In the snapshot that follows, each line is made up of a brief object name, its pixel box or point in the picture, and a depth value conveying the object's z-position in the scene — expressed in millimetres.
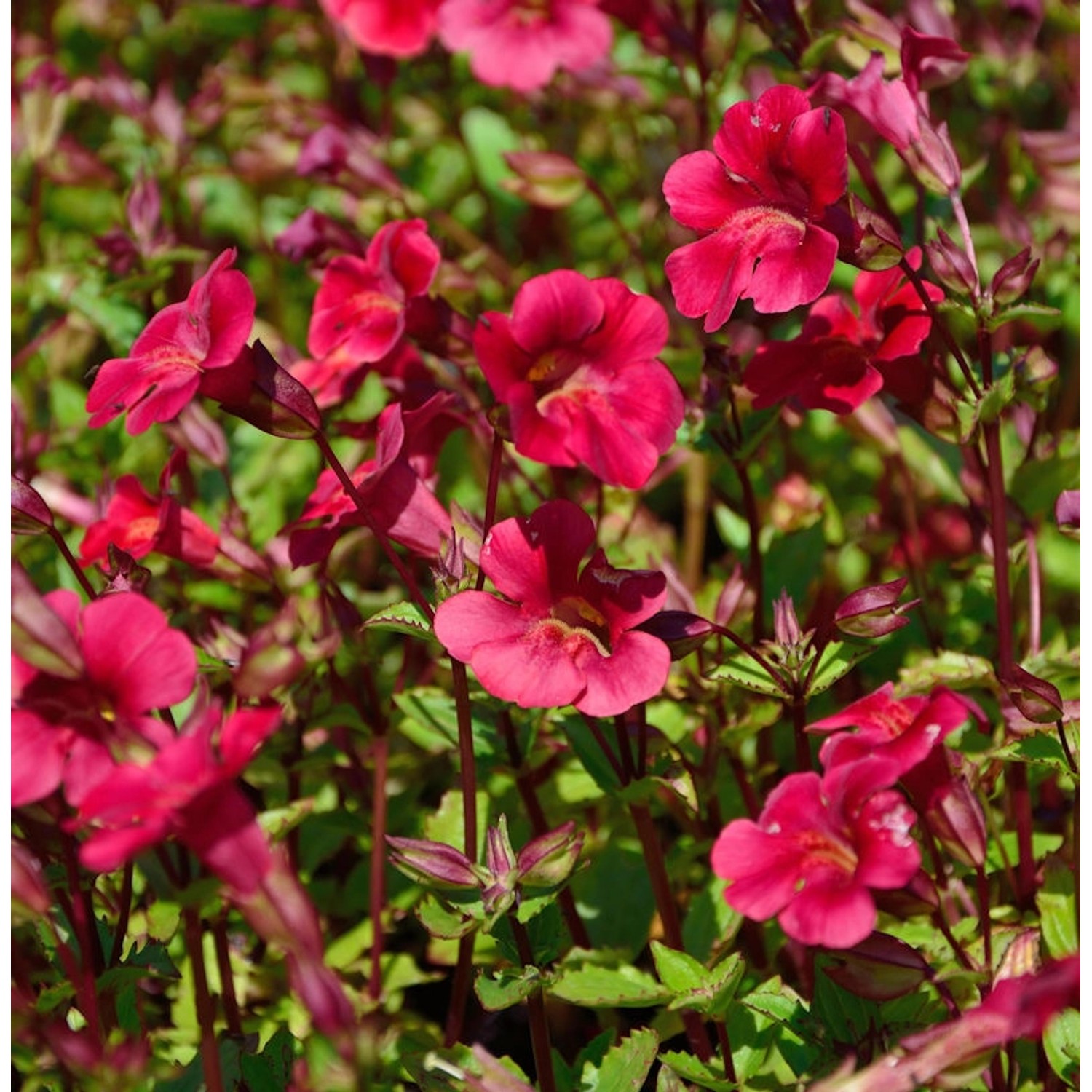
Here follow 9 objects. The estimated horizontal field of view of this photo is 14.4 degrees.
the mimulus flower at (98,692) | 612
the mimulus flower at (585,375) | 656
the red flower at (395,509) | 667
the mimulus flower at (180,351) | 644
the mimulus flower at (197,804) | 598
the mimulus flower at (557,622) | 639
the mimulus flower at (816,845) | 613
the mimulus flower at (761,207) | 643
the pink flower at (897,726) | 620
